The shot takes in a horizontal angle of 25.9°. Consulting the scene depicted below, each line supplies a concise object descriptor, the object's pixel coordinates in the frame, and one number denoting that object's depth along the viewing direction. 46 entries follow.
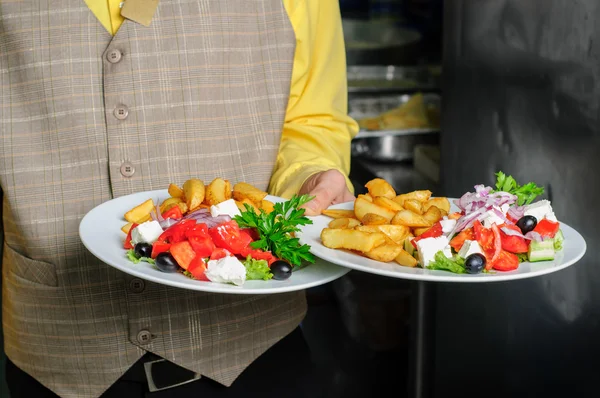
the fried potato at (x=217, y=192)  1.37
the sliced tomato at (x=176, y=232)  1.28
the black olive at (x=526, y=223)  1.32
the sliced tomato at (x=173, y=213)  1.34
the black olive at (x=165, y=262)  1.23
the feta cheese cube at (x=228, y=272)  1.22
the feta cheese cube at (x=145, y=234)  1.27
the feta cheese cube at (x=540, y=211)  1.33
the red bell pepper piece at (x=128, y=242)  1.29
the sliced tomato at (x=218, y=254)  1.26
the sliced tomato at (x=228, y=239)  1.29
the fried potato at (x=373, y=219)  1.35
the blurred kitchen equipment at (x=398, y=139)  3.00
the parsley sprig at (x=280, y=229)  1.27
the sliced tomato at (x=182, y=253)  1.24
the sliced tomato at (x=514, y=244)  1.29
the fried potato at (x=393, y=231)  1.33
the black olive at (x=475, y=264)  1.25
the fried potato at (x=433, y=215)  1.37
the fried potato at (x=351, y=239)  1.28
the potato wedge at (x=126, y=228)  1.31
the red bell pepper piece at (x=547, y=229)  1.29
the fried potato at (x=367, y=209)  1.38
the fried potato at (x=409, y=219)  1.36
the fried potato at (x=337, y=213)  1.40
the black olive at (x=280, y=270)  1.23
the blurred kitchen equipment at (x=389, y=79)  3.73
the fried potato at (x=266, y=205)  1.36
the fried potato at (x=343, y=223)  1.34
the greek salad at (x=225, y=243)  1.24
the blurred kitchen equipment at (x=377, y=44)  3.73
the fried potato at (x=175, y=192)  1.40
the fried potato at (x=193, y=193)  1.36
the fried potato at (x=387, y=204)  1.40
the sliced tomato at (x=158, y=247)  1.26
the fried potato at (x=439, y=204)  1.41
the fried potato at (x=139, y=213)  1.33
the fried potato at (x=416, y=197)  1.43
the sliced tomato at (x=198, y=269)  1.23
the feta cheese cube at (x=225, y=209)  1.33
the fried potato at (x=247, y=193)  1.37
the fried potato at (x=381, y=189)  1.45
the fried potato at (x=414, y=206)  1.41
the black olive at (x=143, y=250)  1.26
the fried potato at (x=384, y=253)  1.27
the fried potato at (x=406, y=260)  1.27
